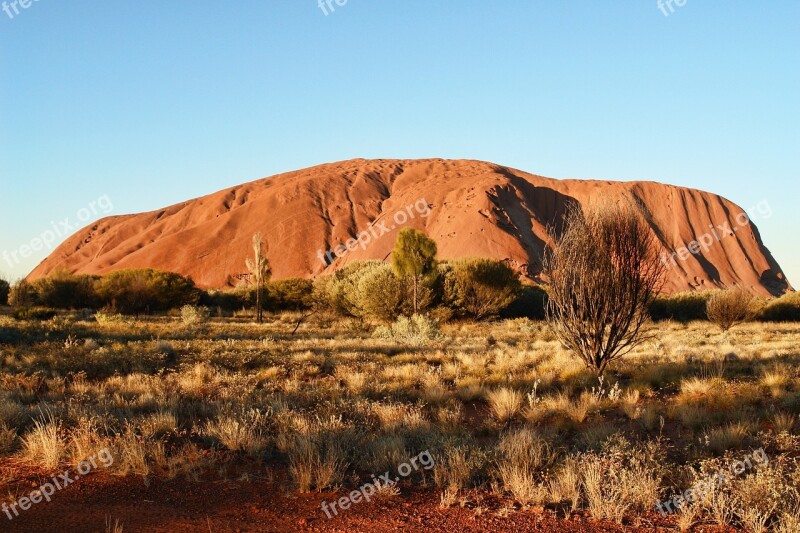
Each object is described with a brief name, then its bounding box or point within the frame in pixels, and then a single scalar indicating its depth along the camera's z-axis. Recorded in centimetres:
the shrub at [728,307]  2877
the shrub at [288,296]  4572
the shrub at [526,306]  4005
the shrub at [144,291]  3794
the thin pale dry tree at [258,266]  3678
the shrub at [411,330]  2284
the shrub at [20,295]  3362
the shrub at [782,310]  3759
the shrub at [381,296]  3409
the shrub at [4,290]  4103
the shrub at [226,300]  4616
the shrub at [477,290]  3650
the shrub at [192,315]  2978
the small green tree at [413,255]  3108
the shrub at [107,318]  2651
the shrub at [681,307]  3978
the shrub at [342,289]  3769
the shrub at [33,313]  2620
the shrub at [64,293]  4062
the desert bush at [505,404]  899
